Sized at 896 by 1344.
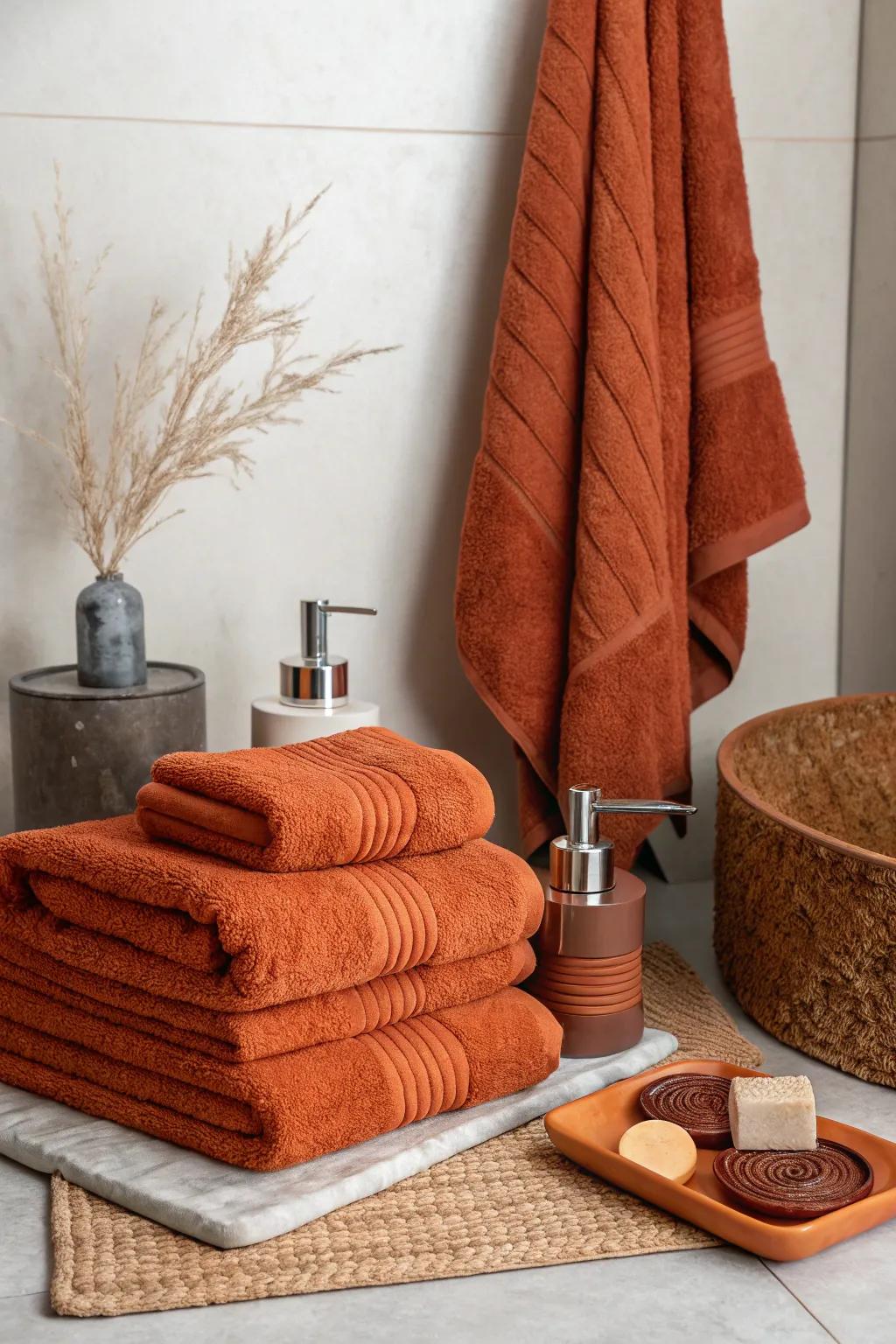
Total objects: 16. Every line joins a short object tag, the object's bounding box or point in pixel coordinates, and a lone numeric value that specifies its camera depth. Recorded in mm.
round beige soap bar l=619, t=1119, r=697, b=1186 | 708
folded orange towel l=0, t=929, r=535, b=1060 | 688
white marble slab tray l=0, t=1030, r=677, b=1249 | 668
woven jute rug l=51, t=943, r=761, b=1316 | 636
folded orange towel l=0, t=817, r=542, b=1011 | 676
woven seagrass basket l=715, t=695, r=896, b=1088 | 816
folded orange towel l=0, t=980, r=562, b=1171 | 694
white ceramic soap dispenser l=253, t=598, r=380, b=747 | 952
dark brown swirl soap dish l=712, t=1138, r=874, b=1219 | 672
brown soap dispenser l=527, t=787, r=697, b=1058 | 842
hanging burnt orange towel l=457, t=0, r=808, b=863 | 1024
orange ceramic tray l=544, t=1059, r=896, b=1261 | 657
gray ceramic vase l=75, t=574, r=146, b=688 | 958
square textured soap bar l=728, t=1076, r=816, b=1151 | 716
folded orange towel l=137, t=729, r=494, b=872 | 705
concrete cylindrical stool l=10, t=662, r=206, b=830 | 922
